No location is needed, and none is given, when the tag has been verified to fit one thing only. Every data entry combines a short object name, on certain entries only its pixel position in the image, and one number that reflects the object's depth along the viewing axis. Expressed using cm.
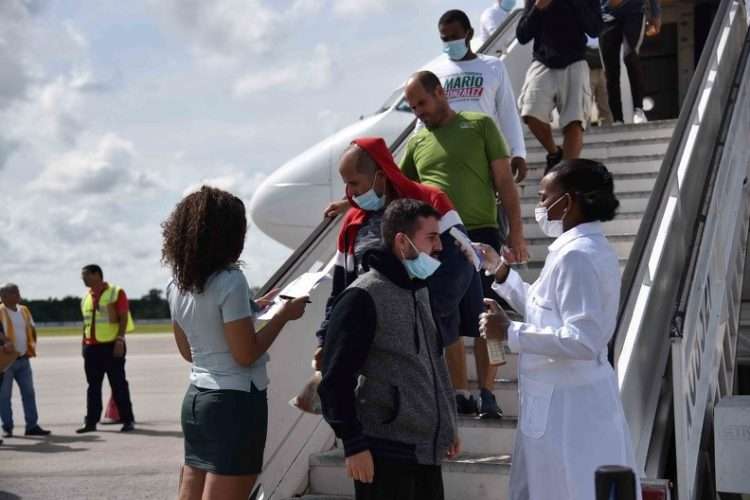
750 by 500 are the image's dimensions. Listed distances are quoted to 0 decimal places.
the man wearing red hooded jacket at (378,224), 391
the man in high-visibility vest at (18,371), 1096
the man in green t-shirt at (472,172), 493
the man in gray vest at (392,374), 318
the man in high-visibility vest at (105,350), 1102
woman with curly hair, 349
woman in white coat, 319
